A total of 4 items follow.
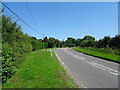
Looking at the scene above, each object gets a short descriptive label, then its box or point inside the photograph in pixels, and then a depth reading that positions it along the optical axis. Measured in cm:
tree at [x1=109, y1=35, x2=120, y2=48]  2831
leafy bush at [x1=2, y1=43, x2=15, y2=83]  595
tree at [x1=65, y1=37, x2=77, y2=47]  10319
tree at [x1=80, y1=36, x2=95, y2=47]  5209
